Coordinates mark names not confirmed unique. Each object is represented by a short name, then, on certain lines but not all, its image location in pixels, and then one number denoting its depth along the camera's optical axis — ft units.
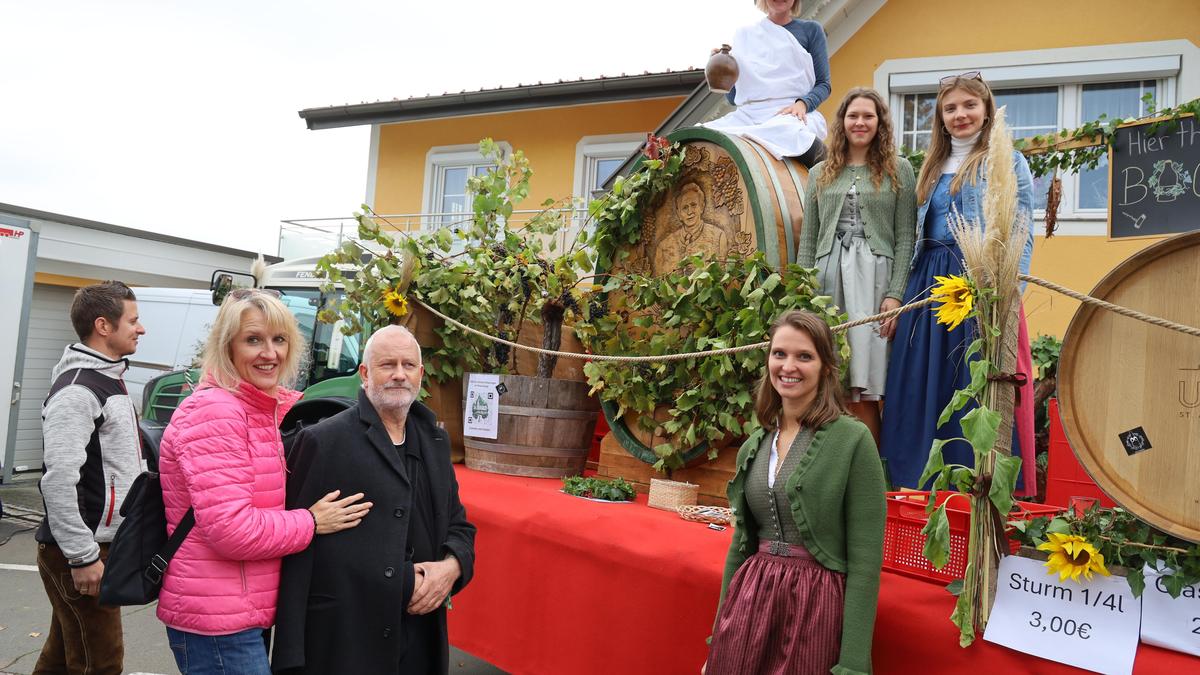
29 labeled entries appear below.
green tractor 24.76
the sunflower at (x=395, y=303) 15.23
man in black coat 7.41
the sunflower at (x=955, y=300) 7.09
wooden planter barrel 13.88
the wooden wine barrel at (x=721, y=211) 11.85
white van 40.11
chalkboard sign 10.24
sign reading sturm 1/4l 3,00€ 6.37
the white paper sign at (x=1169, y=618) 6.26
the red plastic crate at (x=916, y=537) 7.51
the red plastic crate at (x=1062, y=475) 11.98
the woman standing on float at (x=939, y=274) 9.80
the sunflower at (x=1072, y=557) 6.50
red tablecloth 7.30
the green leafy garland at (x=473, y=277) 15.12
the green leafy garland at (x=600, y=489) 12.03
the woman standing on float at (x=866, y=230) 10.51
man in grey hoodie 9.61
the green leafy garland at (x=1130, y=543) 6.23
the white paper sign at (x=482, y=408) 13.98
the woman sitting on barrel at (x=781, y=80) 13.28
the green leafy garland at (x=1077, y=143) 10.41
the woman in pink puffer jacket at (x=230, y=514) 6.96
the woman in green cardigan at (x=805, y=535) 6.75
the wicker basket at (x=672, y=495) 11.35
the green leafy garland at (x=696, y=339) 10.73
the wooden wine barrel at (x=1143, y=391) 6.31
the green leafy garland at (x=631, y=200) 13.41
